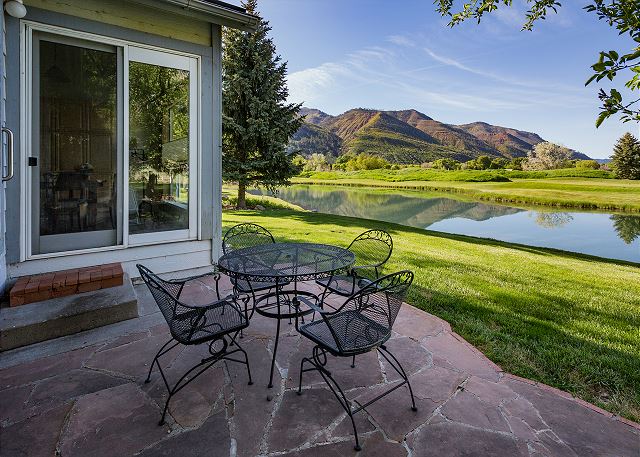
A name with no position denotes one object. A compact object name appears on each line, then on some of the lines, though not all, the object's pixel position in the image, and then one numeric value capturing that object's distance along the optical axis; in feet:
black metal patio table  7.23
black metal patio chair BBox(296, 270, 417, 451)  5.56
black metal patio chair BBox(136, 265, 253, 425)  5.82
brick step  8.83
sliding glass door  10.14
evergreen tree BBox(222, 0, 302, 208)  35.94
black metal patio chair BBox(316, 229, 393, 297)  8.79
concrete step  7.82
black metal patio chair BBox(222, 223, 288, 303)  8.93
